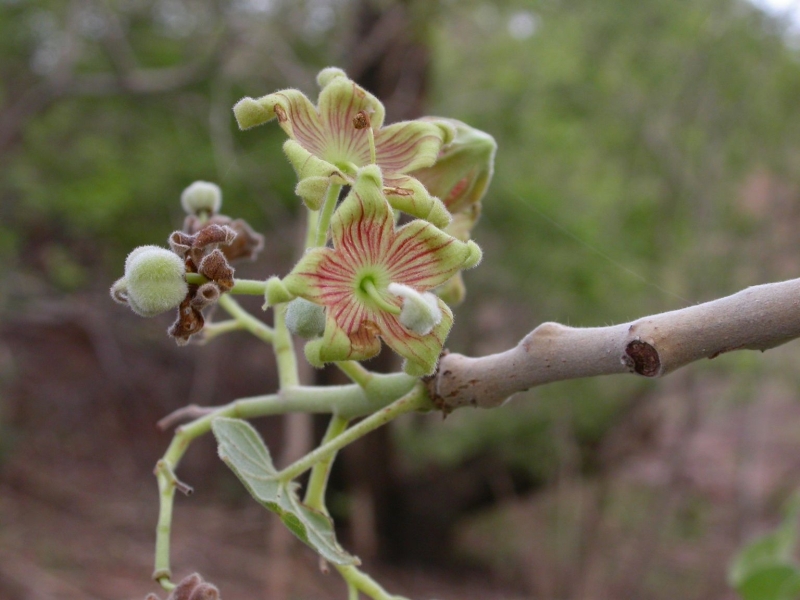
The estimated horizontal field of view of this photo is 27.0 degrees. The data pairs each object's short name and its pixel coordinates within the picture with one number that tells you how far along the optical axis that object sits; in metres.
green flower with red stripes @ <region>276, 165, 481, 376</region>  0.18
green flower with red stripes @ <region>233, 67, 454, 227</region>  0.19
